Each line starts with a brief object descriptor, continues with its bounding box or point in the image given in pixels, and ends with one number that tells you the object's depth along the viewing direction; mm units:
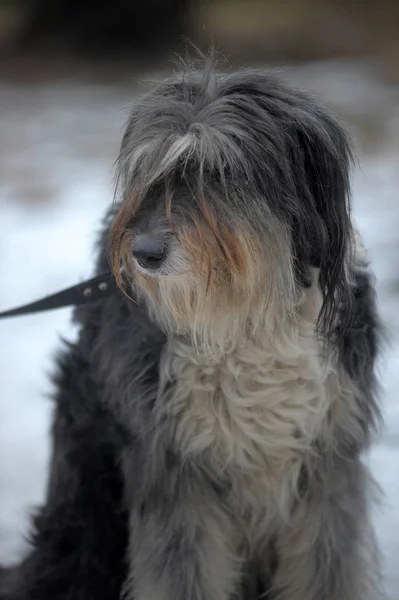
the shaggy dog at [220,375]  4105
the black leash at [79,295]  4949
